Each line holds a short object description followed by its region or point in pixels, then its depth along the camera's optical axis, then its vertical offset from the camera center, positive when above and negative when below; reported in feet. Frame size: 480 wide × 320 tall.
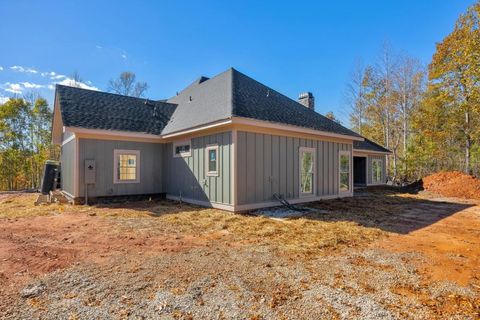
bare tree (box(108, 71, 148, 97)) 88.12 +28.24
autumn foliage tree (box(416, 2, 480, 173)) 47.62 +15.16
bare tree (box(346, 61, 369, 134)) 75.25 +22.24
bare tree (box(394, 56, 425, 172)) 67.62 +22.65
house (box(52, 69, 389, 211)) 25.95 +2.50
